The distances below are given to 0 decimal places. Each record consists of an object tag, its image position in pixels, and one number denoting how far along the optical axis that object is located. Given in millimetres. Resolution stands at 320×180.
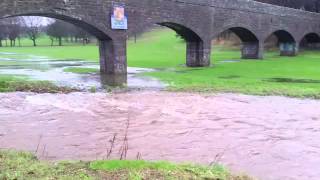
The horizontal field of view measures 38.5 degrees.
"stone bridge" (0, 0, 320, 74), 25609
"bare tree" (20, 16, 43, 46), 109694
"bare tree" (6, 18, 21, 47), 100169
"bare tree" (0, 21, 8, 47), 99638
